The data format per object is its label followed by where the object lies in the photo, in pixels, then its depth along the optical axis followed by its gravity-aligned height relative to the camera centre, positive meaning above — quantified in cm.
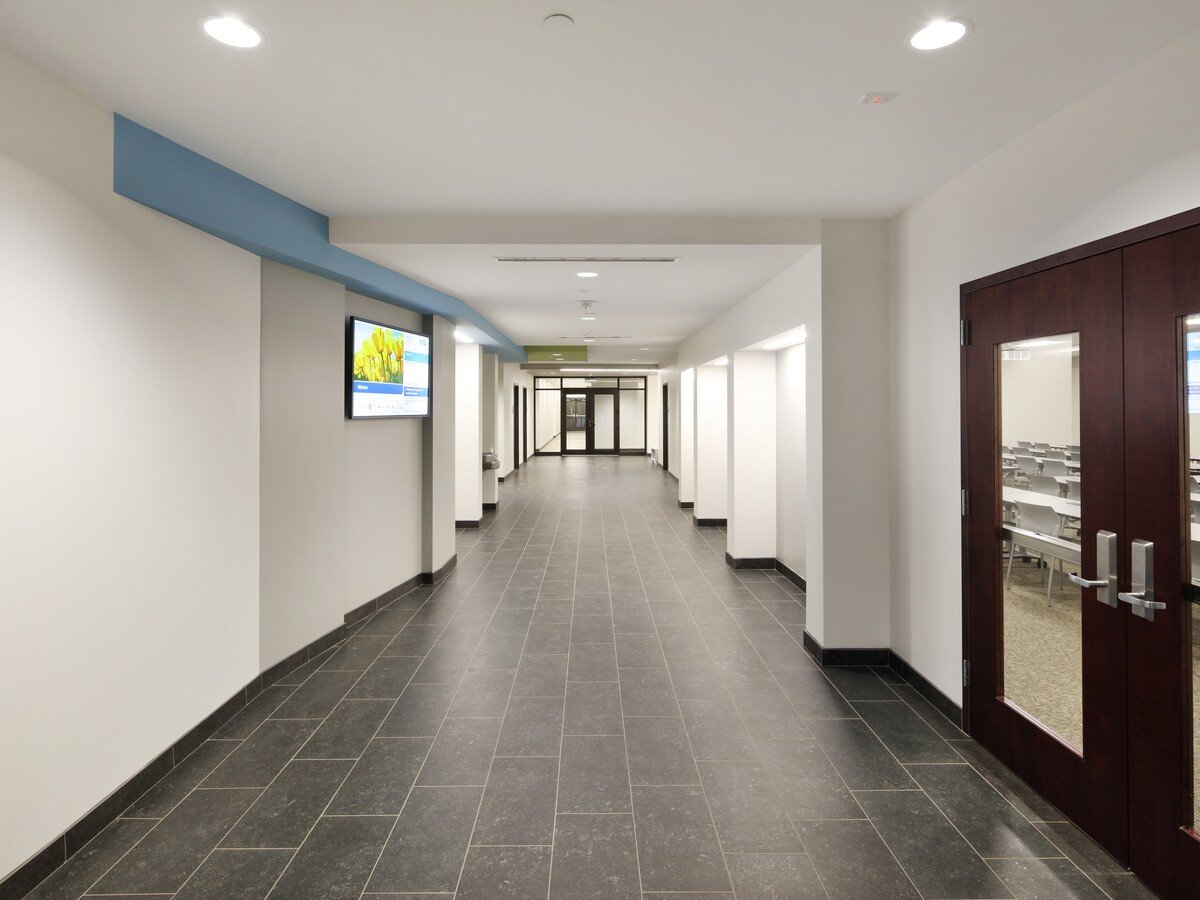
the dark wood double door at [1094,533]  200 -31
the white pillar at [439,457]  584 -2
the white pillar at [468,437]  863 +26
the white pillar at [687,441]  974 +21
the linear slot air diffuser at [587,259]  424 +132
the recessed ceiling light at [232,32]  192 +132
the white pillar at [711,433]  825 +28
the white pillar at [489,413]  1011 +70
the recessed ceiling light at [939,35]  194 +131
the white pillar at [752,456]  627 -2
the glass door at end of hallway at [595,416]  2159 +134
